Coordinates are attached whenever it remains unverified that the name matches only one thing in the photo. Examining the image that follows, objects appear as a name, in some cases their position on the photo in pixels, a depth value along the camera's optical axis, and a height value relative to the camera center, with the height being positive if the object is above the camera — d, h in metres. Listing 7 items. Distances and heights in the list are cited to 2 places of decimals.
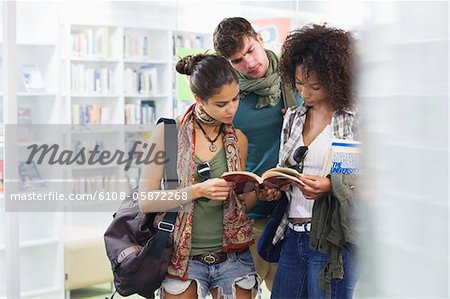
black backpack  4.19 -0.39
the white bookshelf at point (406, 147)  1.57 -0.01
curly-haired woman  4.07 -0.10
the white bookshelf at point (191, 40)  11.91 +1.01
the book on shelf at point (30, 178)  8.49 -0.30
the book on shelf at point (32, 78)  8.56 +0.43
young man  4.56 +0.18
